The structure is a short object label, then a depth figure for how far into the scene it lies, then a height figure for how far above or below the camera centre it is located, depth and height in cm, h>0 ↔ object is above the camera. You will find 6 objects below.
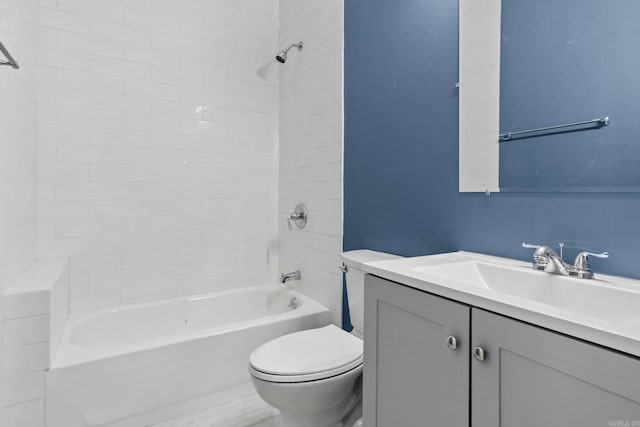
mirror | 94 +38
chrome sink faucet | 94 -15
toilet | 133 -64
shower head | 244 +116
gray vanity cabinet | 57 -33
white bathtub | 154 -78
